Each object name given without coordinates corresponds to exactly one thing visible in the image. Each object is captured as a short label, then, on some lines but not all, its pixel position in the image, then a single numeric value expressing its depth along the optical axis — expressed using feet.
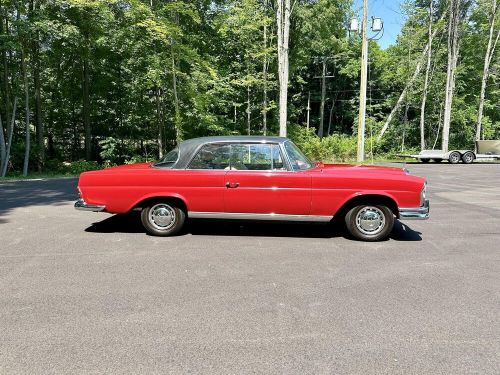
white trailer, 74.79
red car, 17.99
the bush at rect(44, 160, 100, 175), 71.00
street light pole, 54.89
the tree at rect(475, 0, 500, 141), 91.35
